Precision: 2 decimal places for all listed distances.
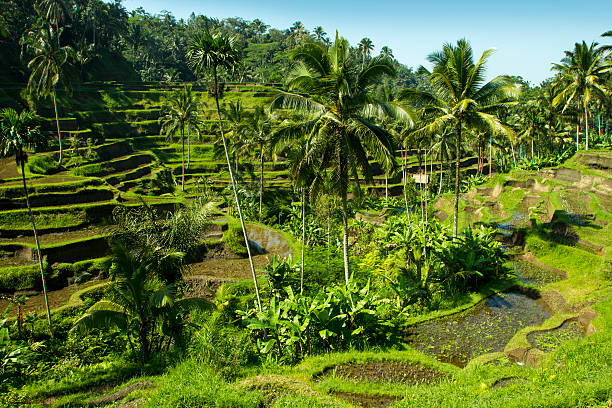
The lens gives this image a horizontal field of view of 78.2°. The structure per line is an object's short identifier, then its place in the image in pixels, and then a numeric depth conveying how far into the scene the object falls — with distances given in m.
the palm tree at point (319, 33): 92.75
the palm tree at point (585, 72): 29.58
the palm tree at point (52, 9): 51.69
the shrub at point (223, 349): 9.80
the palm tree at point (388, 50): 93.65
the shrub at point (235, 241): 23.30
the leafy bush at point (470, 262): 16.33
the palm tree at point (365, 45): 79.62
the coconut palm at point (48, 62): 32.91
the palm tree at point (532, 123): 41.38
